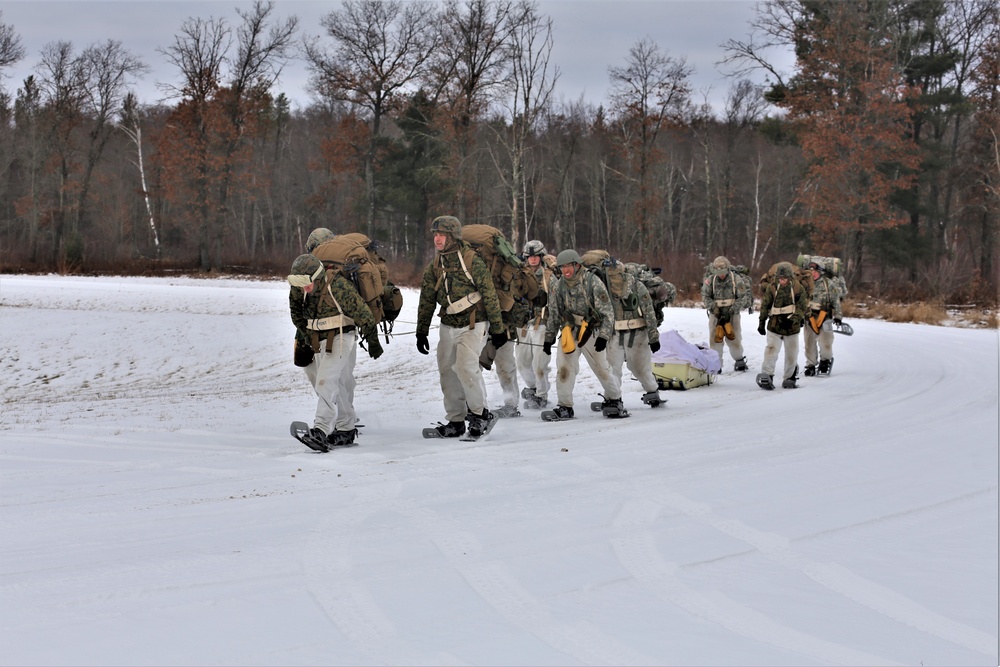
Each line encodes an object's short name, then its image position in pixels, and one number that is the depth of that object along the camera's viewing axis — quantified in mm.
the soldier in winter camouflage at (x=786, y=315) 13961
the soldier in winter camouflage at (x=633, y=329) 11812
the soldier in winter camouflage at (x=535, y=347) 12250
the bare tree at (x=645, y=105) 47469
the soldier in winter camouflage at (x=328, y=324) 8891
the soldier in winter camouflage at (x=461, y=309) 9508
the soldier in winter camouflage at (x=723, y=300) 15141
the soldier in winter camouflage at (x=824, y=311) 15438
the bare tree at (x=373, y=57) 45250
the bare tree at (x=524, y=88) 31766
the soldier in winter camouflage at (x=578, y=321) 10773
